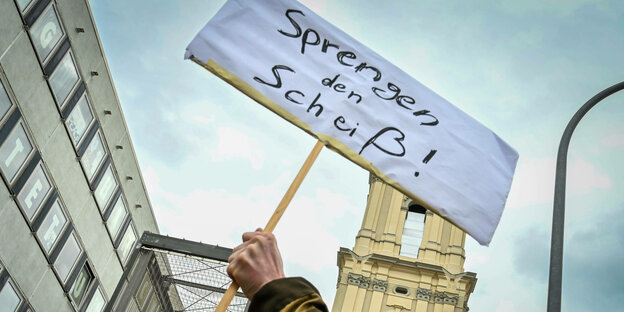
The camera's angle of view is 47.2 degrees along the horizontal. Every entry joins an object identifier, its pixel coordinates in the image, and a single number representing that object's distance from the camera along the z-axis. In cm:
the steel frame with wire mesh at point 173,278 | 1023
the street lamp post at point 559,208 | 680
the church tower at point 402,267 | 3362
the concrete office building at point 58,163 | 1805
